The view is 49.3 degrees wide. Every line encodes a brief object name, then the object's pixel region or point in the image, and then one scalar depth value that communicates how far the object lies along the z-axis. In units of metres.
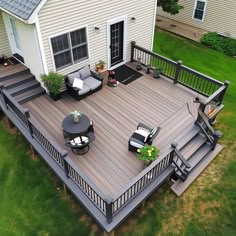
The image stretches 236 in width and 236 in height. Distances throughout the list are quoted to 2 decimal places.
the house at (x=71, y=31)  8.77
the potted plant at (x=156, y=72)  11.80
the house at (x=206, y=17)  17.05
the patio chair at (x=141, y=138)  8.21
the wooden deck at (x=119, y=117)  7.92
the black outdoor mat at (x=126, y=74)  11.83
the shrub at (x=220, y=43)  16.67
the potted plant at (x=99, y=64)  11.57
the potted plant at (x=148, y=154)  7.56
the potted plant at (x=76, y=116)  8.31
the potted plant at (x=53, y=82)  9.62
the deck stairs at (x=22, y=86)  10.35
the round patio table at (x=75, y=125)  8.21
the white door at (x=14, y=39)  10.41
